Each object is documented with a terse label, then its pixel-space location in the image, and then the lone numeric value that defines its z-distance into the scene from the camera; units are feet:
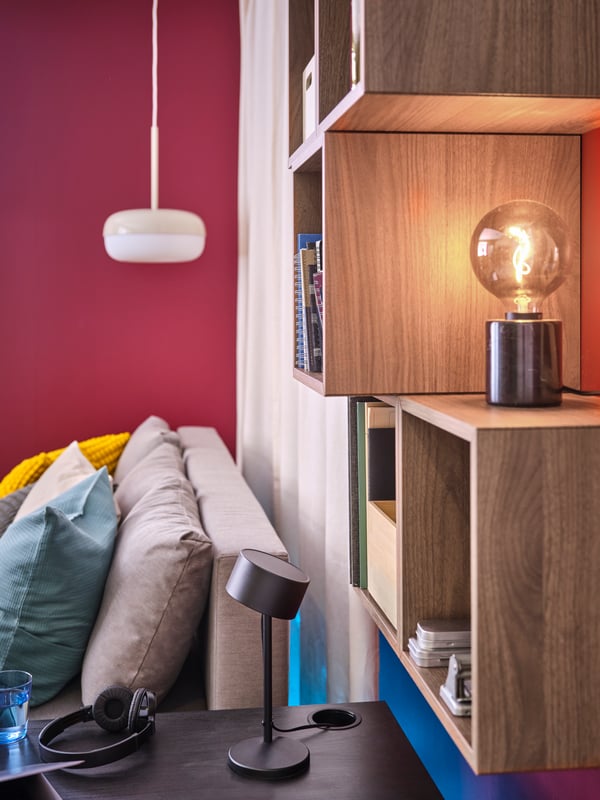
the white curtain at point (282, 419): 6.18
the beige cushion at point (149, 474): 7.09
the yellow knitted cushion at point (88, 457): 9.22
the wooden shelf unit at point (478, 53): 3.11
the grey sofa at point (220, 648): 4.97
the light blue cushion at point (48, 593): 5.05
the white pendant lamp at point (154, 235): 9.29
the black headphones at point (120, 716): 4.07
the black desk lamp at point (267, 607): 3.74
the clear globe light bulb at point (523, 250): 3.28
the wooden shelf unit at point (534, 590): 2.79
